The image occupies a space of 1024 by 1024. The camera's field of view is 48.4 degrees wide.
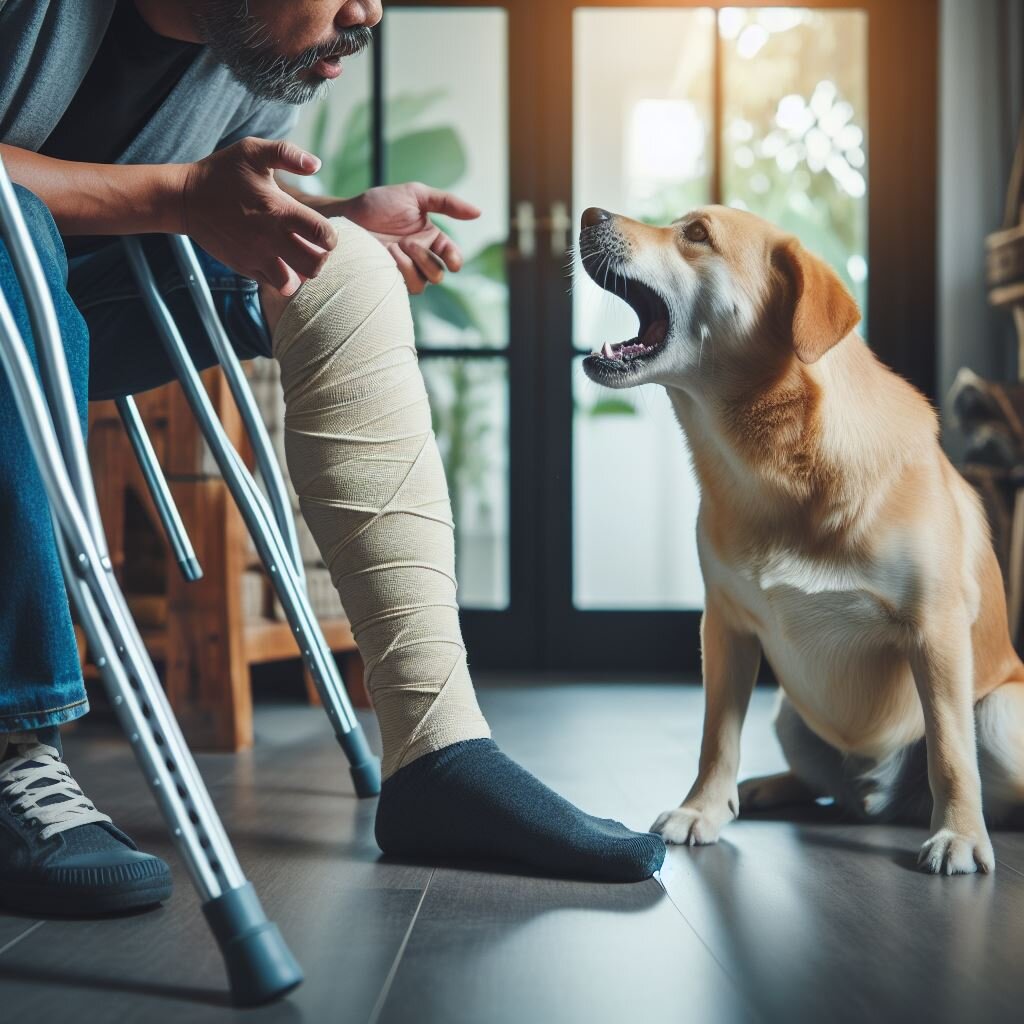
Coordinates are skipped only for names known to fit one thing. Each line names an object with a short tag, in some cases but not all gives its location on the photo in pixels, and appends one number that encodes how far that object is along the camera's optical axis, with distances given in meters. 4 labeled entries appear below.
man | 0.89
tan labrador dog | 1.16
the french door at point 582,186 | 3.09
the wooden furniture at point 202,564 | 1.86
